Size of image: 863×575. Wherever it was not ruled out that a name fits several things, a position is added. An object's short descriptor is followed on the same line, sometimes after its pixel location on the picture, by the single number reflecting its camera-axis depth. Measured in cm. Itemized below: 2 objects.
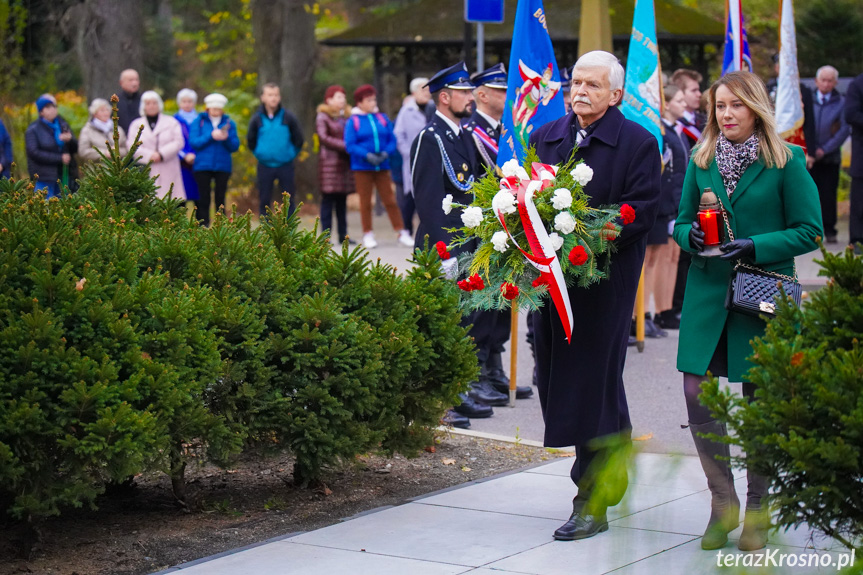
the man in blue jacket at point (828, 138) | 1611
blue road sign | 1145
